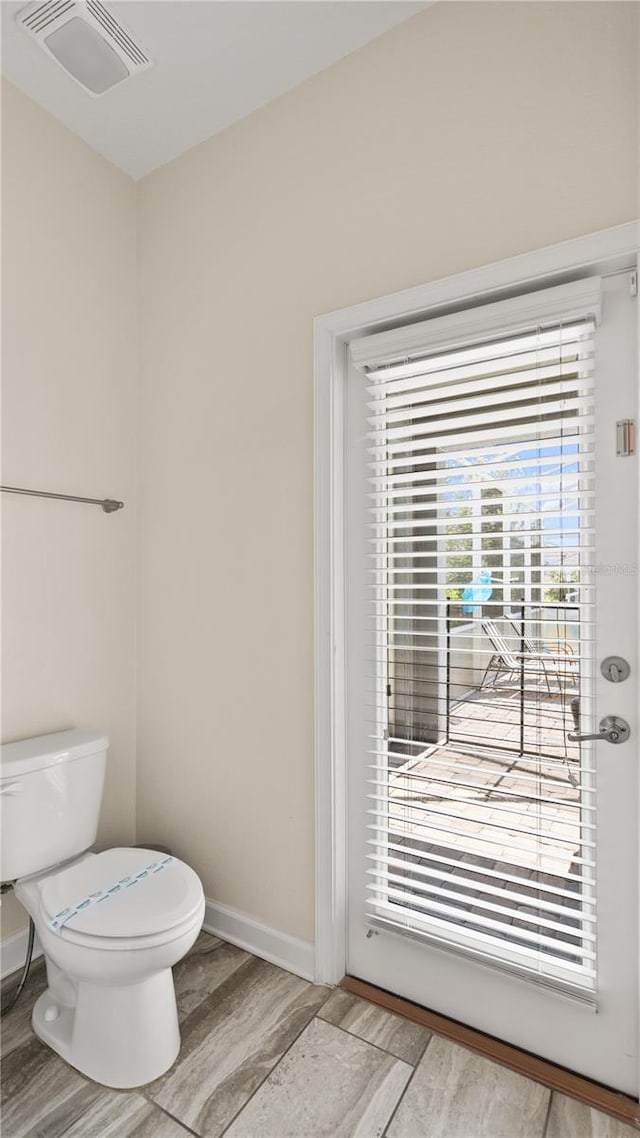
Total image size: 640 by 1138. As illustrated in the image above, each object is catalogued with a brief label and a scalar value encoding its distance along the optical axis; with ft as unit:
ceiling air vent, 5.16
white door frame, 5.64
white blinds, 4.63
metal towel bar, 5.91
